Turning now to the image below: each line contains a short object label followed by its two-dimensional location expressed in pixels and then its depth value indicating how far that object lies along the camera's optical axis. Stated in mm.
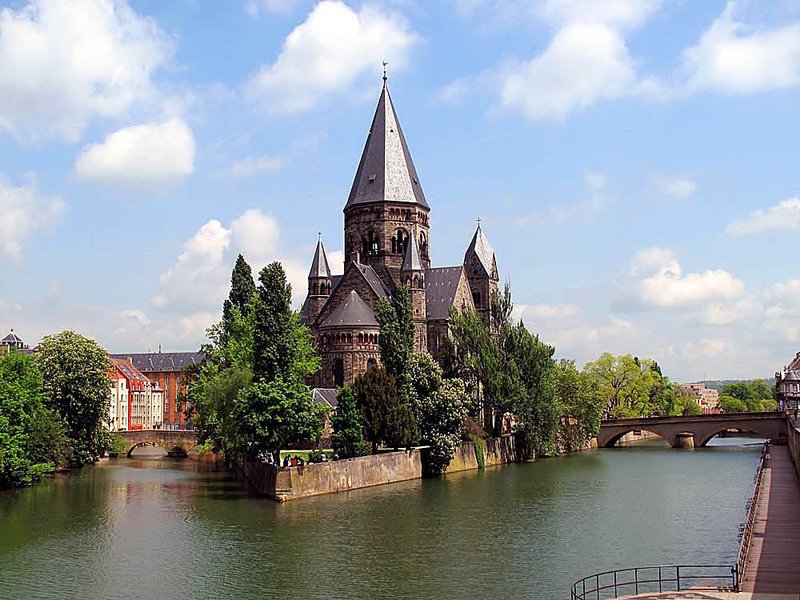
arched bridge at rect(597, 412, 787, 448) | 83688
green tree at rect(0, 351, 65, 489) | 51469
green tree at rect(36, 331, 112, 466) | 64250
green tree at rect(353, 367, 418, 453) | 55156
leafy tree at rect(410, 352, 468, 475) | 58000
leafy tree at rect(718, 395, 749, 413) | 150475
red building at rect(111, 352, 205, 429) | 135000
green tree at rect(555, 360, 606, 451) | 80188
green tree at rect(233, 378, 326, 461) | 48031
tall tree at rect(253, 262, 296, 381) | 51062
